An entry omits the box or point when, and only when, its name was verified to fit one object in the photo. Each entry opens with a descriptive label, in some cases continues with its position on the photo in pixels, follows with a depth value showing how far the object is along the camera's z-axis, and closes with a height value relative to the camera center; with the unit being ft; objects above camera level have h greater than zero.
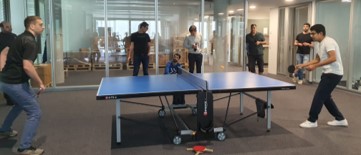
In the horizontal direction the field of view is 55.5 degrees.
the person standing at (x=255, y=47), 28.81 -0.11
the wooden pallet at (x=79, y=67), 30.93 -1.92
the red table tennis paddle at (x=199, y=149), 12.46 -3.78
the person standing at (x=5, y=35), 19.02 +0.63
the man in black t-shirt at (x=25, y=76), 11.44 -1.01
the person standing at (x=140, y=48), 24.71 -0.15
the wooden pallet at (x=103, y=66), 31.50 -1.84
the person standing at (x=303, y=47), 28.09 -0.12
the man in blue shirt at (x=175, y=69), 18.38 -1.24
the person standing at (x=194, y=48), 25.46 -0.16
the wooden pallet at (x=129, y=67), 32.91 -2.01
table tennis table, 12.16 -1.57
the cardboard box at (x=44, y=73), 26.04 -2.03
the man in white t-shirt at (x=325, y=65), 14.40 -0.83
